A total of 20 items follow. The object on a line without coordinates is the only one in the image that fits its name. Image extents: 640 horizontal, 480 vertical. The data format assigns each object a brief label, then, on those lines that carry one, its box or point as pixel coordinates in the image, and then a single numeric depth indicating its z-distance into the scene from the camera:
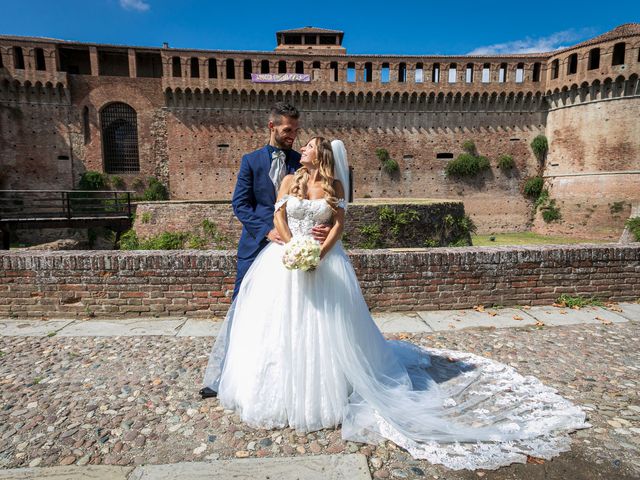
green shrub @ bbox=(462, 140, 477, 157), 26.52
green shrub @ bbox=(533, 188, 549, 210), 26.29
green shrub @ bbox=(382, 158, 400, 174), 26.14
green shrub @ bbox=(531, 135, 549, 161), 26.50
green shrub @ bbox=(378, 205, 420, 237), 12.14
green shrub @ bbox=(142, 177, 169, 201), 24.58
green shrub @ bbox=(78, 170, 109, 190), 23.98
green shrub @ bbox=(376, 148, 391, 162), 26.20
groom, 3.22
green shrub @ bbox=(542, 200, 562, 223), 25.59
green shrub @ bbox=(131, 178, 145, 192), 24.89
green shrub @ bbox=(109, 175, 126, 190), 24.45
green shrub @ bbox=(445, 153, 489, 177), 26.27
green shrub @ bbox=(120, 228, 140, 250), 13.48
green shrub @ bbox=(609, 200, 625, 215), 22.64
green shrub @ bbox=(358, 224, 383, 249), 11.98
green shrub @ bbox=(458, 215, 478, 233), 14.31
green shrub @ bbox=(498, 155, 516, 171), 26.55
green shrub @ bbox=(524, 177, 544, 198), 26.69
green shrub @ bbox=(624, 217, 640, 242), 17.63
